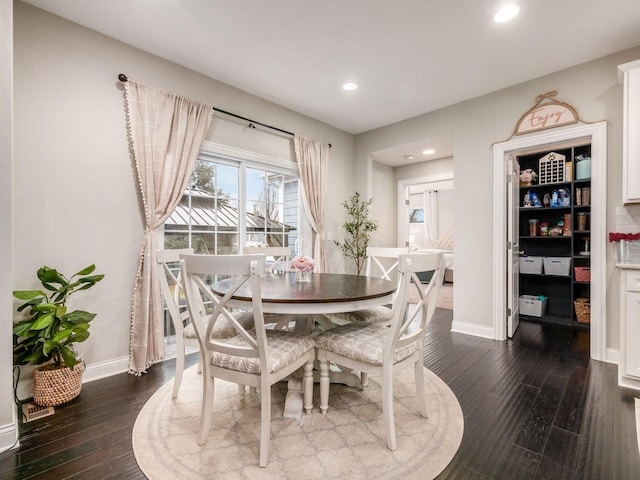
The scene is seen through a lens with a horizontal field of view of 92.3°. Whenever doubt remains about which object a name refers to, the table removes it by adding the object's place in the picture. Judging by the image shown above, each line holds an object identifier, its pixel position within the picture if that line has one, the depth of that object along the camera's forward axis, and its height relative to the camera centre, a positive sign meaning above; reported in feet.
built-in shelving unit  13.42 -0.05
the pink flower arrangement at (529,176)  14.60 +2.87
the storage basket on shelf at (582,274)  13.14 -1.64
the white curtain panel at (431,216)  28.09 +1.89
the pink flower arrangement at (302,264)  7.55 -0.67
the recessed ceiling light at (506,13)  7.17 +5.35
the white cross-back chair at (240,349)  4.76 -1.96
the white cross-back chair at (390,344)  5.28 -2.02
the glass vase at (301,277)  7.80 -1.08
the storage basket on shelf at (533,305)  14.12 -3.22
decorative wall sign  9.80 +3.97
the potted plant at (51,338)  6.25 -2.10
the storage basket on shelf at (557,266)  13.76 -1.35
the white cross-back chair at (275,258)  9.96 -0.83
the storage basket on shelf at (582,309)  13.00 -3.14
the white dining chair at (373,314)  7.79 -2.02
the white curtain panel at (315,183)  13.41 +2.44
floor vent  6.25 -3.64
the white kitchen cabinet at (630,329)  7.34 -2.25
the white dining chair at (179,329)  6.77 -2.05
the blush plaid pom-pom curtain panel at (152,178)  8.47 +1.74
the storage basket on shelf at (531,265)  14.48 -1.37
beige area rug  4.77 -3.64
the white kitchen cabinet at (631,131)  7.96 +2.75
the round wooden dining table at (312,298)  5.62 -1.15
